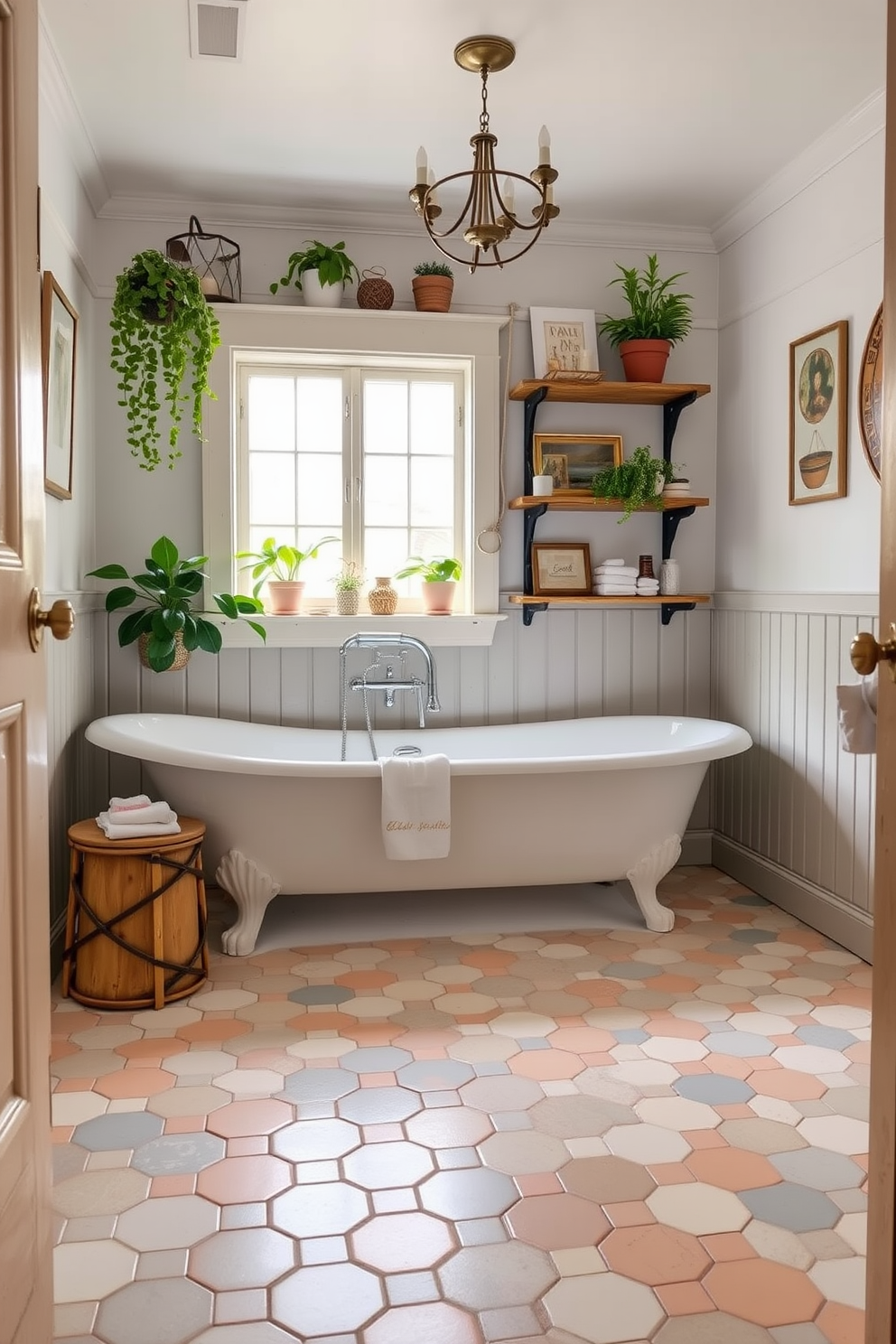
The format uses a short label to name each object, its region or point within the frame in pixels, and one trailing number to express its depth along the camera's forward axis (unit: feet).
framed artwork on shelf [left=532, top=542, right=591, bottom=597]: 13.98
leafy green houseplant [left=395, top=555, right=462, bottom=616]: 13.74
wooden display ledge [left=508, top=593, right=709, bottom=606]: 13.52
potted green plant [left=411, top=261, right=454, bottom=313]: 13.34
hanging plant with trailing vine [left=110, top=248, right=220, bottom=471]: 11.35
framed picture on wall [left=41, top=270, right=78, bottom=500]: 9.84
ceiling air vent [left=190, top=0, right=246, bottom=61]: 8.90
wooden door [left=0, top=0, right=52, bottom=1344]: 4.12
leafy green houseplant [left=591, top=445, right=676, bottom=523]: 13.33
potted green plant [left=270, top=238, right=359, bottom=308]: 12.95
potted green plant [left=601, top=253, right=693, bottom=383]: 13.58
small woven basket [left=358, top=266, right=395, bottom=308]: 13.26
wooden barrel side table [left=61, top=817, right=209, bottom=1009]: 9.57
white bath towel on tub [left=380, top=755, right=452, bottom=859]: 10.67
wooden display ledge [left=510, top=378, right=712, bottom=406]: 13.33
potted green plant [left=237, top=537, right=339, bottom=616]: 13.42
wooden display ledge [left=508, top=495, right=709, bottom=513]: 13.27
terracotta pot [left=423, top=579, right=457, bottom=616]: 13.75
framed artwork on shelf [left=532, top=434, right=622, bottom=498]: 13.97
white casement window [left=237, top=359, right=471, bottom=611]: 13.82
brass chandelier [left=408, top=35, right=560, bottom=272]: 8.83
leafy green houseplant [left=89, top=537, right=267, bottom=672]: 12.14
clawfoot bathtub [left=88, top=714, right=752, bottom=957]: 10.71
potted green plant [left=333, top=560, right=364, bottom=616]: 13.53
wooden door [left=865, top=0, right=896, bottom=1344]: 4.01
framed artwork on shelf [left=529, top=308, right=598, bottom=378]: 13.74
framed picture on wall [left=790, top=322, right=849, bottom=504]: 11.38
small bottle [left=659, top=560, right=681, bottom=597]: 13.94
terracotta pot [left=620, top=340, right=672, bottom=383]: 13.60
